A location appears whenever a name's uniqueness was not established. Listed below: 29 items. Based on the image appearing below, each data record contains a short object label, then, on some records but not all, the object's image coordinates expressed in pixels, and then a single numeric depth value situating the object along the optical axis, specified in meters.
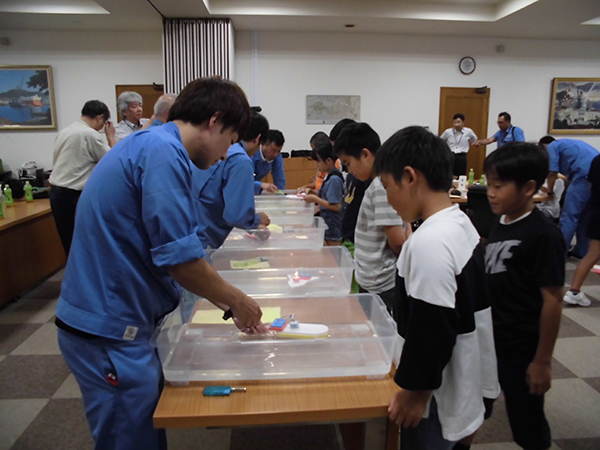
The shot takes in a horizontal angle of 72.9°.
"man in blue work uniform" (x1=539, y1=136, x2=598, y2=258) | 3.80
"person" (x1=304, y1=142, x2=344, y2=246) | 2.61
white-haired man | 3.74
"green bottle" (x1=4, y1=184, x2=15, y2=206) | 3.76
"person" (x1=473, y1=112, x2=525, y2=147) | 6.37
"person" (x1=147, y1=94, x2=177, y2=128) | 2.53
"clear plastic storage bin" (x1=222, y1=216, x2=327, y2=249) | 1.99
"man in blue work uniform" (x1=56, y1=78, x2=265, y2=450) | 0.83
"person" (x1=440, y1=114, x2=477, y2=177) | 6.64
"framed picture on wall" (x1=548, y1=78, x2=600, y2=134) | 7.09
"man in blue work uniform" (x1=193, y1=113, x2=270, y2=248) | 1.67
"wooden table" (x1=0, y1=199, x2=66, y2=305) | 3.08
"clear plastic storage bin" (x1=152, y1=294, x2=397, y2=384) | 0.93
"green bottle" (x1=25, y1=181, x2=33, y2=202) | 3.99
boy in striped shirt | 1.60
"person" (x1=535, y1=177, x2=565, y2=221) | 4.04
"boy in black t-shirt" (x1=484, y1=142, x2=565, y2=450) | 1.15
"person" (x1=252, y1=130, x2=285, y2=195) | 3.17
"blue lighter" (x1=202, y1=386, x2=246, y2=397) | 0.88
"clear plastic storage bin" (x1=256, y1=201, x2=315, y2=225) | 2.45
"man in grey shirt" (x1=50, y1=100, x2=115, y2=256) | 3.13
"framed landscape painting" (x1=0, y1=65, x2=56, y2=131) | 6.30
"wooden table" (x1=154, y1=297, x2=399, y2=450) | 0.82
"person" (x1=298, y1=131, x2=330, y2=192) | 2.84
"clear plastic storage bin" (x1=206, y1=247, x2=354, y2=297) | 1.44
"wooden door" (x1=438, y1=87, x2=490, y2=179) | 6.89
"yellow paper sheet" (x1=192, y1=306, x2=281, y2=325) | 1.14
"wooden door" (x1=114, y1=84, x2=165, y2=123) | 6.43
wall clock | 6.79
